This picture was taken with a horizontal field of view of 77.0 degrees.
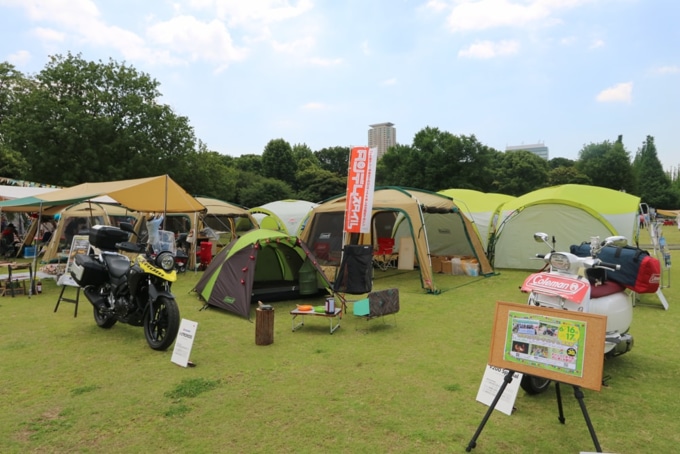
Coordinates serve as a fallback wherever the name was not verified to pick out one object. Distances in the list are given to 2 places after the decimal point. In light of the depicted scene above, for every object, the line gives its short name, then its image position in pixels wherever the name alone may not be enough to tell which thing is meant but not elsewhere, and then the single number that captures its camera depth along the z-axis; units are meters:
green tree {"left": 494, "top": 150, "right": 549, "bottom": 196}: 38.06
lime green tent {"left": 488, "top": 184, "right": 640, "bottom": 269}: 10.41
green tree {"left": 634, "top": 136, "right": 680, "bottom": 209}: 46.34
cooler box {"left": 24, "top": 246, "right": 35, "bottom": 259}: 12.87
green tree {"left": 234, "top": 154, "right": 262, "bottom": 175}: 51.33
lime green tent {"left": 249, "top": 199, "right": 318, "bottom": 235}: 17.14
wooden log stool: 4.98
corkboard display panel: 2.48
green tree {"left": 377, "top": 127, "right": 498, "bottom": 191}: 33.94
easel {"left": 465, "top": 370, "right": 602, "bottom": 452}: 2.43
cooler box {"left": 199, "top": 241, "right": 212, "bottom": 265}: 11.70
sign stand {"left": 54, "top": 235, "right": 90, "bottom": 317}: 8.08
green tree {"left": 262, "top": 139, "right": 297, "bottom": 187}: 49.06
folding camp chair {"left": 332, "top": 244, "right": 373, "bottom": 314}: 6.61
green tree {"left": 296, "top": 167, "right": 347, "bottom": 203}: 42.31
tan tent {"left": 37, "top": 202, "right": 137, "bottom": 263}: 12.17
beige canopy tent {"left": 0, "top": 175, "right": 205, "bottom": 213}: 7.83
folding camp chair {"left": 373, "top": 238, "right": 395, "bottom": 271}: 11.52
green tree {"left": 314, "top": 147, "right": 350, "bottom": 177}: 58.59
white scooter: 3.34
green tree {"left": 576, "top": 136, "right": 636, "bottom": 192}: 38.03
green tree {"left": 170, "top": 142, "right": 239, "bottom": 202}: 24.77
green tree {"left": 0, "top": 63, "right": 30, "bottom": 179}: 23.52
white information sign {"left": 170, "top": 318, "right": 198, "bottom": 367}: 4.23
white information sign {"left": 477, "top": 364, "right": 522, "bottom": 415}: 2.92
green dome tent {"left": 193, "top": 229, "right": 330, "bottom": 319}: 6.37
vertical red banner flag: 8.11
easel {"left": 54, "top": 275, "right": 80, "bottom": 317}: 6.27
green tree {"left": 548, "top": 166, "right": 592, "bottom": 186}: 38.75
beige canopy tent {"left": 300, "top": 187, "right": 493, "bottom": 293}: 8.79
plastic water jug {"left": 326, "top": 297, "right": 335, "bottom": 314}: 5.56
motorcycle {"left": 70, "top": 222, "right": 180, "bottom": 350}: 4.83
